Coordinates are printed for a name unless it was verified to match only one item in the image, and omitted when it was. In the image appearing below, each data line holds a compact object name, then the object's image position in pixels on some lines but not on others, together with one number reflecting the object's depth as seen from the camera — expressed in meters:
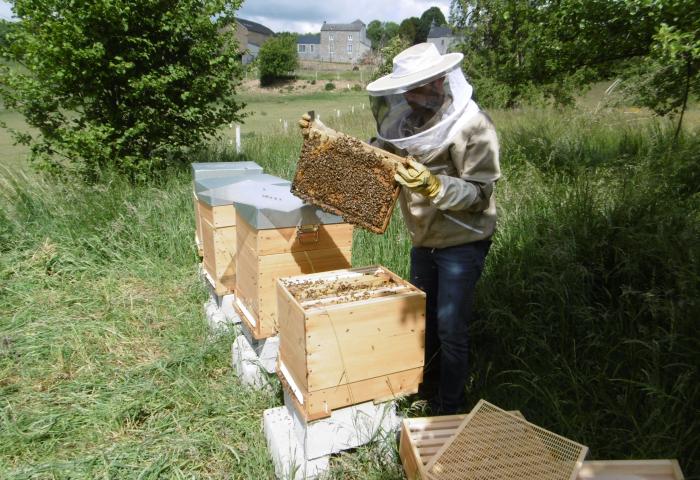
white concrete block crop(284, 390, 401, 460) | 2.17
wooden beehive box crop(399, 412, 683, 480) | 1.85
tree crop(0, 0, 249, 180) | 5.43
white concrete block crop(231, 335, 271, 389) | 2.93
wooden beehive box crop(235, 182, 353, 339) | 2.67
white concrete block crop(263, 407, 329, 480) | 2.20
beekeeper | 2.12
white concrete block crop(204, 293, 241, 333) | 3.48
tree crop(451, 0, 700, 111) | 4.21
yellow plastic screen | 1.86
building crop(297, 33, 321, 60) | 100.19
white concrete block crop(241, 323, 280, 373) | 2.82
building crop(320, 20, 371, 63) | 93.50
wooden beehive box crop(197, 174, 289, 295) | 3.30
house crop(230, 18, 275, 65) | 77.62
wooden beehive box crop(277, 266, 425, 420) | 2.05
